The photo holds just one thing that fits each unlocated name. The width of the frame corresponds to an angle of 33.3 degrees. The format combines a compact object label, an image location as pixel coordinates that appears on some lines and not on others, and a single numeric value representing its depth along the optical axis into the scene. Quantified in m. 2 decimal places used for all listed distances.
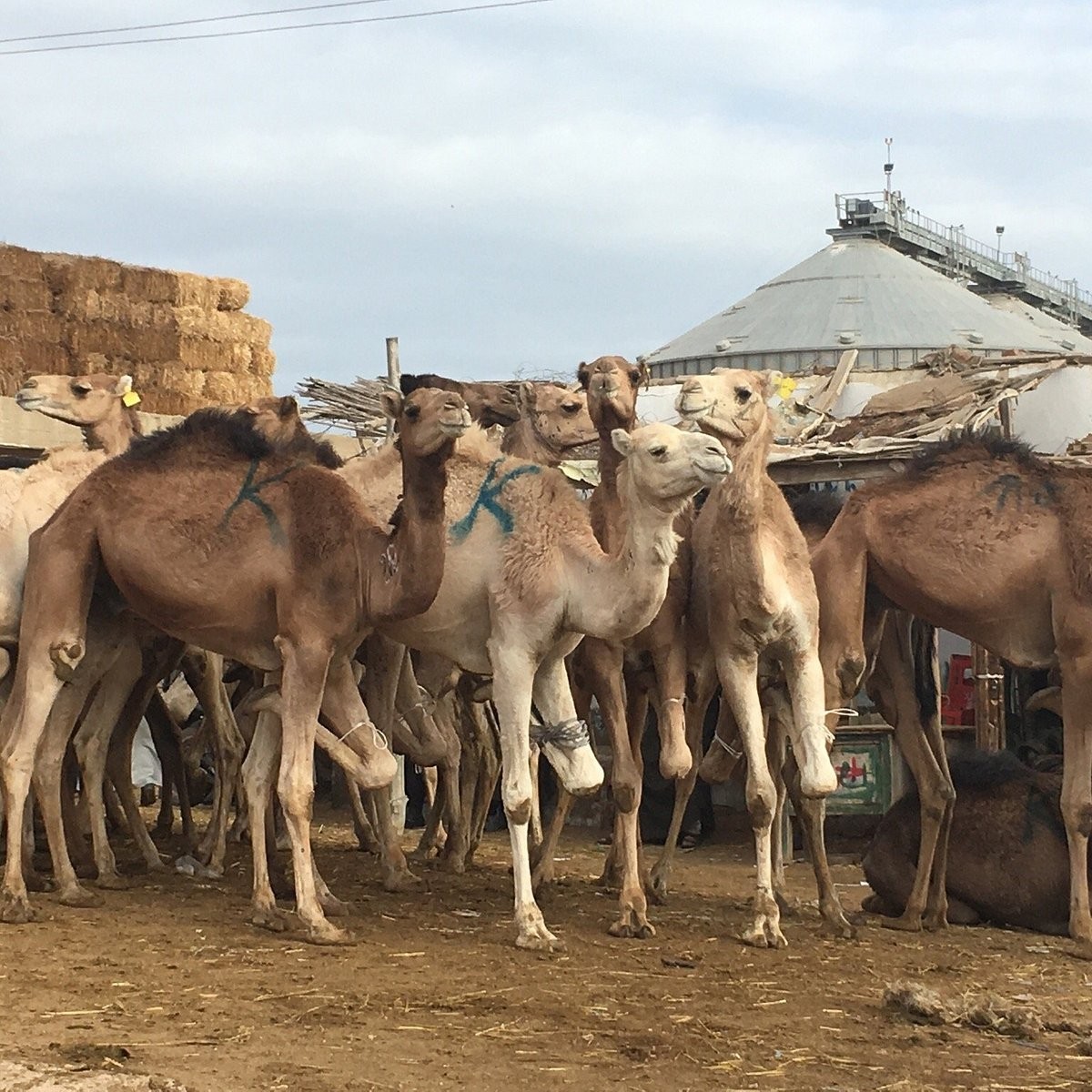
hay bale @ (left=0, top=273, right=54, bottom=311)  19.56
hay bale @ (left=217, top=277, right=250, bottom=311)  21.30
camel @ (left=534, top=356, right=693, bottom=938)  9.59
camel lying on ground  10.20
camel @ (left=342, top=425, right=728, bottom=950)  8.68
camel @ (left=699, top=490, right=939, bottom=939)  10.23
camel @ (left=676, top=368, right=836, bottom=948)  9.40
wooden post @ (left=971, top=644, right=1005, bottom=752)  13.33
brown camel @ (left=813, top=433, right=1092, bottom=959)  9.93
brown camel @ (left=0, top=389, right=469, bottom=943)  9.01
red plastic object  14.48
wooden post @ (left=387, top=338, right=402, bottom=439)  17.69
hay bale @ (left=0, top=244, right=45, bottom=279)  19.62
